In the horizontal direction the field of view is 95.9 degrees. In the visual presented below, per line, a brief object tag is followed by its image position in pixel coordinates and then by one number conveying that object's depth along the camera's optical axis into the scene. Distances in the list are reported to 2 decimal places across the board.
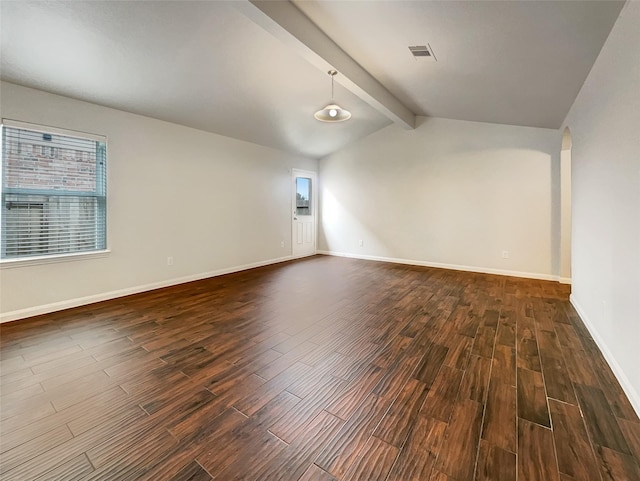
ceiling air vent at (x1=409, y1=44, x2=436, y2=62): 2.90
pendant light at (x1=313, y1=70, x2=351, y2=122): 3.42
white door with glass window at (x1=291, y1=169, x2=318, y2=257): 6.89
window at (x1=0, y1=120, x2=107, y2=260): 3.05
